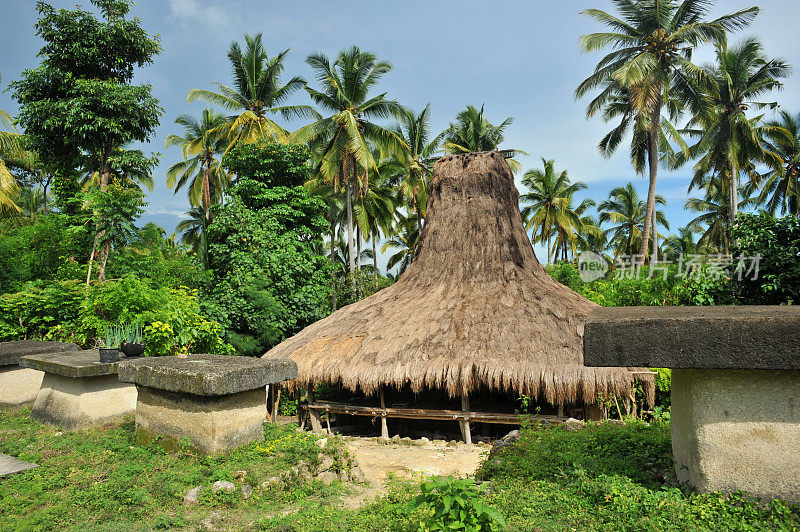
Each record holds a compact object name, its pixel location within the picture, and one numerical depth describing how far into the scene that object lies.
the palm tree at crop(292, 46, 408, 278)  21.00
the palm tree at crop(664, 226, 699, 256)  44.32
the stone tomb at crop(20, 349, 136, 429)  6.46
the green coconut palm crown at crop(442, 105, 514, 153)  26.77
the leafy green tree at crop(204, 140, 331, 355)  15.43
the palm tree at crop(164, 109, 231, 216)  26.00
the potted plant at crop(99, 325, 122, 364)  6.61
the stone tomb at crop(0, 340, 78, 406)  7.99
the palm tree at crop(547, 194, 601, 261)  31.00
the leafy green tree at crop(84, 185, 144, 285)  11.08
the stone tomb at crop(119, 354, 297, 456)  4.98
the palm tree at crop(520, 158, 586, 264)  31.39
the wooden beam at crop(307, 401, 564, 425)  9.91
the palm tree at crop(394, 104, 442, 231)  25.70
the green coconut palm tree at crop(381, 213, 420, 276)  30.86
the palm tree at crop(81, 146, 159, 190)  14.69
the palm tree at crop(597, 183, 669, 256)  38.56
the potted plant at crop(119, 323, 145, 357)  7.01
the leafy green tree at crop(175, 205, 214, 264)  33.03
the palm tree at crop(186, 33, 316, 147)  22.19
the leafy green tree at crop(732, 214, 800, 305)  9.33
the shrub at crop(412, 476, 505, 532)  3.13
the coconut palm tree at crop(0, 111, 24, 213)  15.84
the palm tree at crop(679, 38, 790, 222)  23.20
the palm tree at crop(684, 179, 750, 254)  34.03
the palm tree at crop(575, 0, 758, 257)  19.58
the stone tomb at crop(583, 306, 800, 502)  3.17
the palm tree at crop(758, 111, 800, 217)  25.12
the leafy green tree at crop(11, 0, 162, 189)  13.55
